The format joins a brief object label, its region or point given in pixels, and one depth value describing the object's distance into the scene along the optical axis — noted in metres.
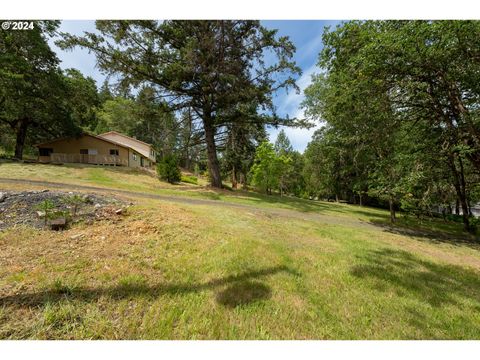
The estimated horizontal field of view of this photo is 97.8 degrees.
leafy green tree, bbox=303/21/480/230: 7.76
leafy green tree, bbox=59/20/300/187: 14.35
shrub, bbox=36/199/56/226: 4.74
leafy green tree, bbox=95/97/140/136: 45.34
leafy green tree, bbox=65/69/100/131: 24.30
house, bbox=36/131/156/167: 25.75
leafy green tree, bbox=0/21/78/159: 19.44
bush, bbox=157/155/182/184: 20.49
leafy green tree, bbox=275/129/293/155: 51.69
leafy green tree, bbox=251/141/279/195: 29.29
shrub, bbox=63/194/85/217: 5.39
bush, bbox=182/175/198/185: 25.77
